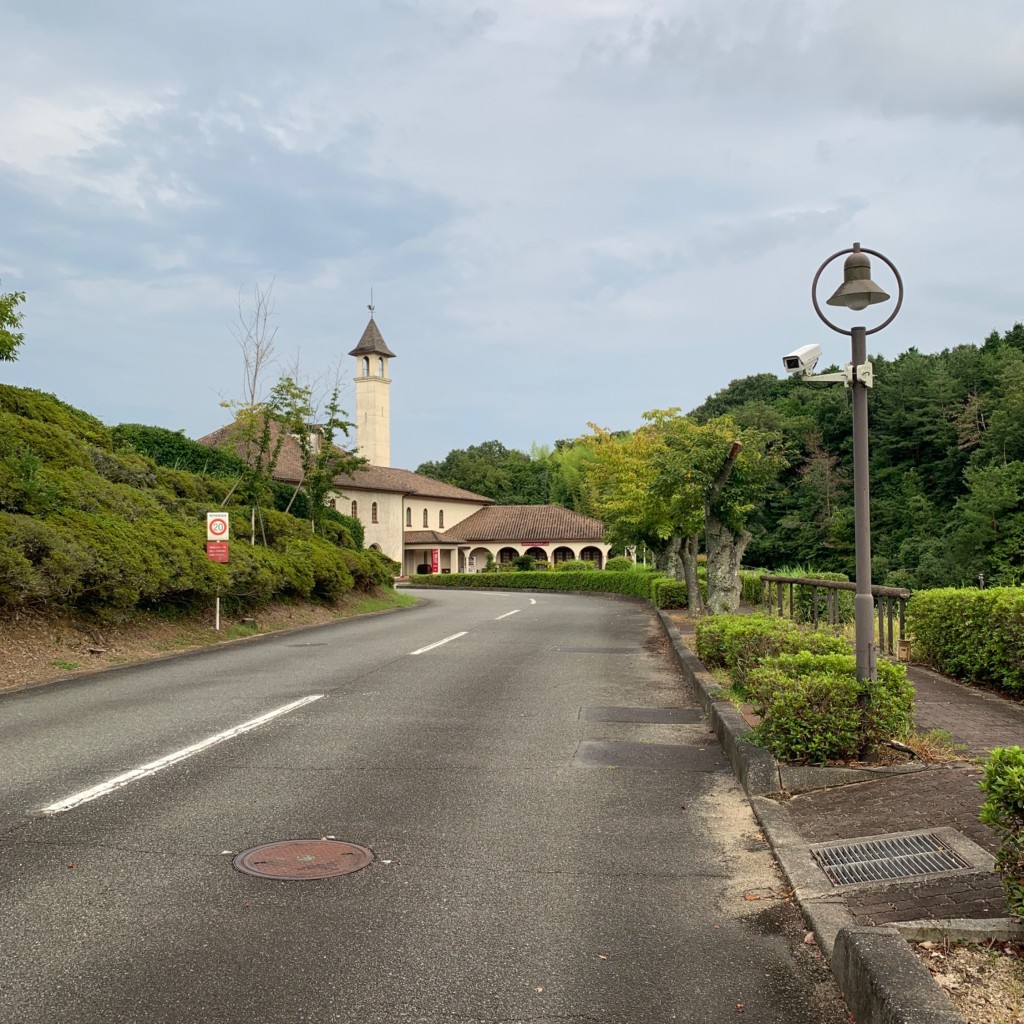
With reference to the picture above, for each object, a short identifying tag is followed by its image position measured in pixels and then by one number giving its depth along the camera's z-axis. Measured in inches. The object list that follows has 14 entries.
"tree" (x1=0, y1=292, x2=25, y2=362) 623.5
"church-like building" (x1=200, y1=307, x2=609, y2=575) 2783.0
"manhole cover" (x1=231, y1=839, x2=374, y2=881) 187.3
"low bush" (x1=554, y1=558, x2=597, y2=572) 2549.2
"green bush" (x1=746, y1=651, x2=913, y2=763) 249.0
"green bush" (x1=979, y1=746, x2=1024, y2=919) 135.9
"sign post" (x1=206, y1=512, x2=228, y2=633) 736.3
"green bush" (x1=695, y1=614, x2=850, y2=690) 336.5
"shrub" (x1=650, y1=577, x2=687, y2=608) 1122.7
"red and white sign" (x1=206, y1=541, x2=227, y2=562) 737.0
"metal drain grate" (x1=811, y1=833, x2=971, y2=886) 176.2
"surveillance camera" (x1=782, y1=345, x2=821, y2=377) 268.7
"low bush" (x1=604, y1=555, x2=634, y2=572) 2496.3
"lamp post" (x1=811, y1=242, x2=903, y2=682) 258.8
